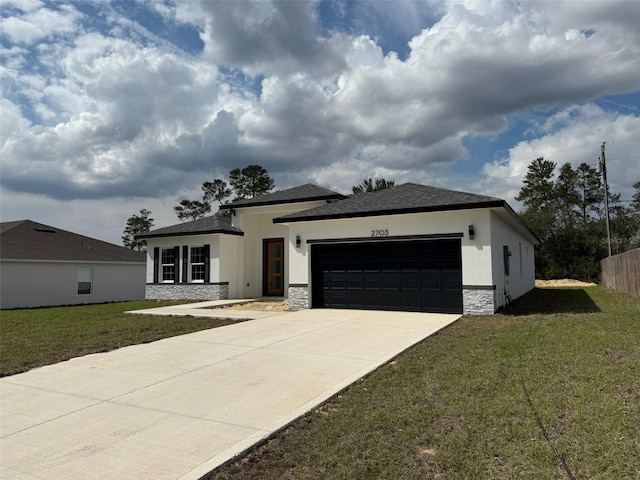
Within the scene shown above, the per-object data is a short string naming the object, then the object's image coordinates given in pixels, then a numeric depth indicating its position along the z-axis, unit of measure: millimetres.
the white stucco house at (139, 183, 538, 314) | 11781
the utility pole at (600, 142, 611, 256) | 29391
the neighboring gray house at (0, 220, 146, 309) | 20922
